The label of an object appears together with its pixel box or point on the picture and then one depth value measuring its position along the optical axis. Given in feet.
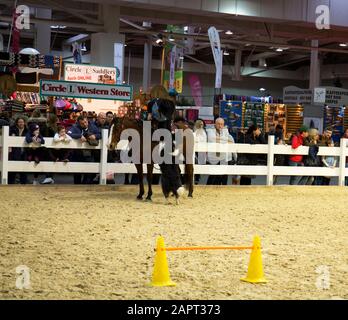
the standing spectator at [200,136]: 49.06
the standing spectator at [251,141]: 51.29
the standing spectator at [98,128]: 46.83
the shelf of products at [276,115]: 79.30
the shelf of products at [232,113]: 76.35
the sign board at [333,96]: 78.74
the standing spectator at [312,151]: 52.85
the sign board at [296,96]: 82.06
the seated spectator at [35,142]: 44.11
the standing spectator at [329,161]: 53.98
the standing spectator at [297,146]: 52.08
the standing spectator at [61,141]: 45.27
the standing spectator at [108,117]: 49.41
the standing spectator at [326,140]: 55.67
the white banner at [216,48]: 61.11
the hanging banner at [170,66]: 75.41
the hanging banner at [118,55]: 69.75
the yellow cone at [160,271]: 18.19
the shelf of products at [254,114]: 77.80
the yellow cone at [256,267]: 19.06
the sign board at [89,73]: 54.65
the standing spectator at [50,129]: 46.42
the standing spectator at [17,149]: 45.24
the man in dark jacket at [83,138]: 46.11
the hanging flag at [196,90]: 104.51
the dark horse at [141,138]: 39.19
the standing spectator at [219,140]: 49.55
